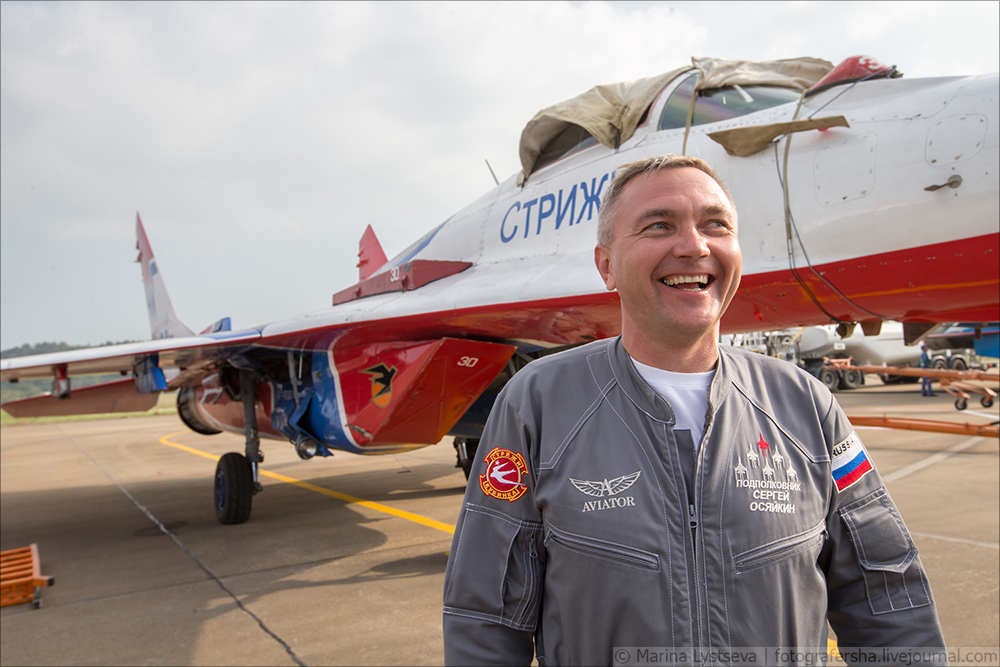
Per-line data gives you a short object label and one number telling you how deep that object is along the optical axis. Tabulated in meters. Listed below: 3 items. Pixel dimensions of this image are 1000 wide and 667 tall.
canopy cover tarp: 4.08
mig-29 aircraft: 2.92
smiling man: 1.16
